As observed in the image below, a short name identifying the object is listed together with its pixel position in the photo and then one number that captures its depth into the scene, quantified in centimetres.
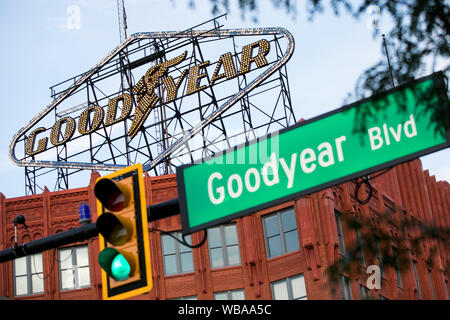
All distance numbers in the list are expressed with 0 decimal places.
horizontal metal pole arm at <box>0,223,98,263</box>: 967
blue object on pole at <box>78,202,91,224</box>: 1002
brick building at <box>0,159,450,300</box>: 4047
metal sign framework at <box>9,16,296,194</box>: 4409
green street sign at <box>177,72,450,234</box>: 786
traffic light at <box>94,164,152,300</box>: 845
